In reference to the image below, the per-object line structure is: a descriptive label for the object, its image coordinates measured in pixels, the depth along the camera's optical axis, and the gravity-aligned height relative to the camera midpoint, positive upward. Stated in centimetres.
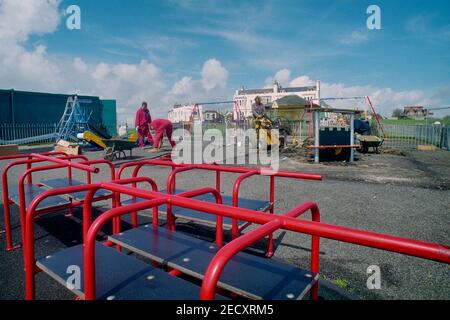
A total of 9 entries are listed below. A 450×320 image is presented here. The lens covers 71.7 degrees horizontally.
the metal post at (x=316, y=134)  975 -13
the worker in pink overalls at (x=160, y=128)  1241 +11
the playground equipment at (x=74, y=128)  1638 +15
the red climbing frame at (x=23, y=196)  316 -72
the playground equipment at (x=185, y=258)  127 -89
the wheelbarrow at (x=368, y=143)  1328 -56
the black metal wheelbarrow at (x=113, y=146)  991 -50
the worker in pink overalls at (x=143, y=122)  1348 +36
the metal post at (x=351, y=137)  1022 -24
